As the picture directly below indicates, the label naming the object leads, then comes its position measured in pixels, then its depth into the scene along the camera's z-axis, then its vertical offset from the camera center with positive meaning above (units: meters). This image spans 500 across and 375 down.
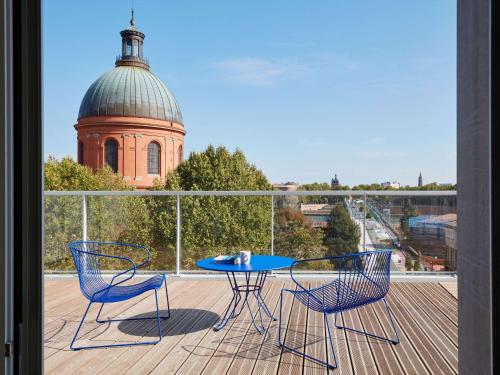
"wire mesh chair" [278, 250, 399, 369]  3.07 -0.77
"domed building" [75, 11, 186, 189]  37.28 +5.14
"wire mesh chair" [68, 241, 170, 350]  3.39 -0.79
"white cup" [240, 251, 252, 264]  3.88 -0.62
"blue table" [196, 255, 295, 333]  3.63 -0.67
